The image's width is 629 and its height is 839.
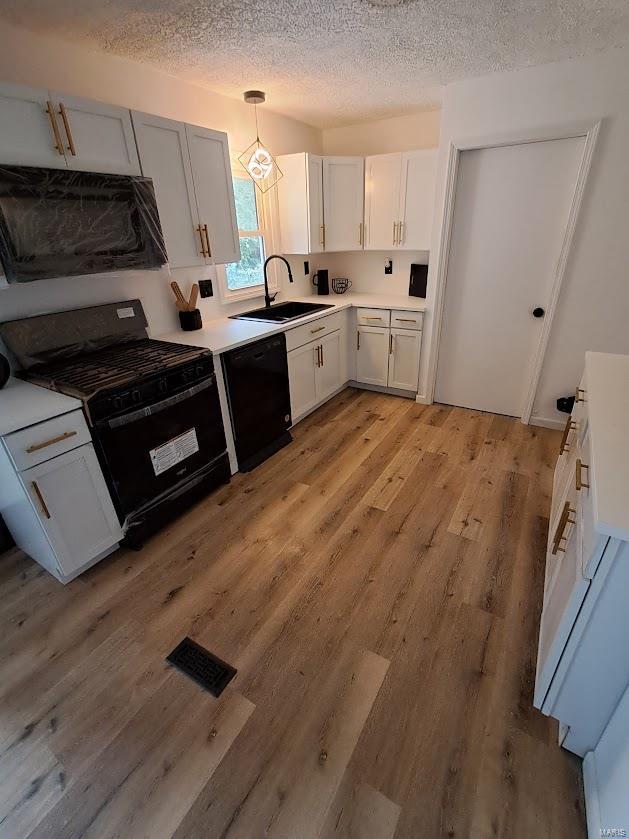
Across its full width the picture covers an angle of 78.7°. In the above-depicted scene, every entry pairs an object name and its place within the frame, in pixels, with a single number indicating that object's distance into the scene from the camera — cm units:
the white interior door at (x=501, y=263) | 272
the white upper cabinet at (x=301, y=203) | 332
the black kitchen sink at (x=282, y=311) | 326
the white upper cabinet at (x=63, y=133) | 164
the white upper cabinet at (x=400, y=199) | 330
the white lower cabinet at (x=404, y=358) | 356
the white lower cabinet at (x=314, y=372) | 318
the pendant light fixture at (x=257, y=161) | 276
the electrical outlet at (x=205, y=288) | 296
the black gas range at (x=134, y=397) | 187
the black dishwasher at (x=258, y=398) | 255
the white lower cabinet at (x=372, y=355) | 372
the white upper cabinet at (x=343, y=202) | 347
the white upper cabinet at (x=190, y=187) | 216
